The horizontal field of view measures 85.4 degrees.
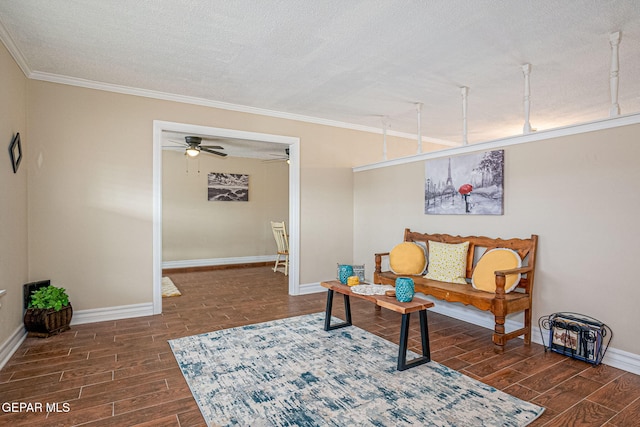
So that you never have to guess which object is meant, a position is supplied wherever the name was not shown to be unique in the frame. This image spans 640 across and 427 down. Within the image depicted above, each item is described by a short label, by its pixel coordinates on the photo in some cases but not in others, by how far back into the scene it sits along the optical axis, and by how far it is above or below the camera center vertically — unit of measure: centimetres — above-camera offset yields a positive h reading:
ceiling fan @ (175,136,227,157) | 561 +111
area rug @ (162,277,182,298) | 502 -118
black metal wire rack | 272 -100
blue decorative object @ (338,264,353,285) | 347 -60
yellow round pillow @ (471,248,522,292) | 320 -52
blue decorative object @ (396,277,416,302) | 277 -62
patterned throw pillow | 376 -55
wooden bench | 300 -74
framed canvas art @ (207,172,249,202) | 770 +58
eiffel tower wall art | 361 +32
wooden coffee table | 262 -82
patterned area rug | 201 -118
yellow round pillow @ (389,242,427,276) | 415 -56
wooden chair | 678 -55
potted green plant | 324 -96
